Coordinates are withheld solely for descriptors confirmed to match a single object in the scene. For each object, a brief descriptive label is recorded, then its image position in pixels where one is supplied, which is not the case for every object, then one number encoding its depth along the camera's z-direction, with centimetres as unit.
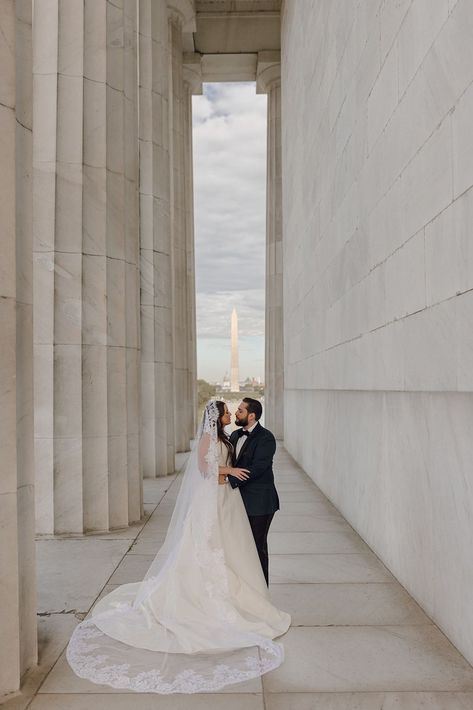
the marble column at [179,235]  2355
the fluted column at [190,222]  2728
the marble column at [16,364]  517
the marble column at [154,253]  1658
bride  555
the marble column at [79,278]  1030
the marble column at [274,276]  2714
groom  685
